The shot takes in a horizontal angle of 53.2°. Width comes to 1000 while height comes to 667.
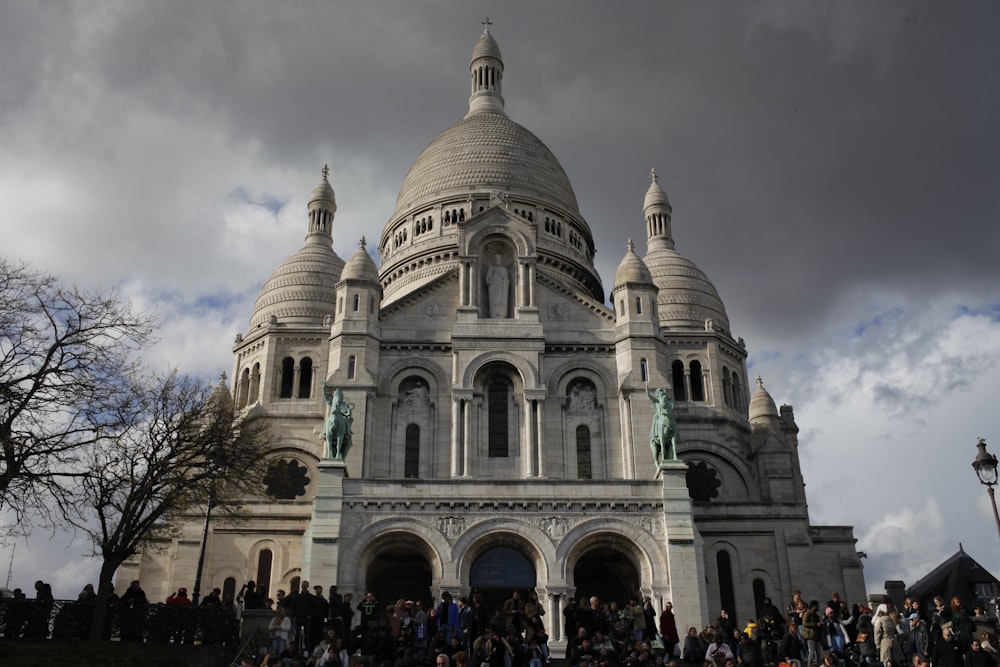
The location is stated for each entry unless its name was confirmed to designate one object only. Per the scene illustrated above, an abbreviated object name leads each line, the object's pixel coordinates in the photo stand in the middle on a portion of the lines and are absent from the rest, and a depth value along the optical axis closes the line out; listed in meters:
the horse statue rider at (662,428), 35.47
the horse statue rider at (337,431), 34.69
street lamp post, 23.17
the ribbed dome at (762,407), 50.84
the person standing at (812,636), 22.55
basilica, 33.47
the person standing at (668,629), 25.42
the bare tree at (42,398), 22.67
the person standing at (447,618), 24.03
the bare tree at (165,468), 25.81
